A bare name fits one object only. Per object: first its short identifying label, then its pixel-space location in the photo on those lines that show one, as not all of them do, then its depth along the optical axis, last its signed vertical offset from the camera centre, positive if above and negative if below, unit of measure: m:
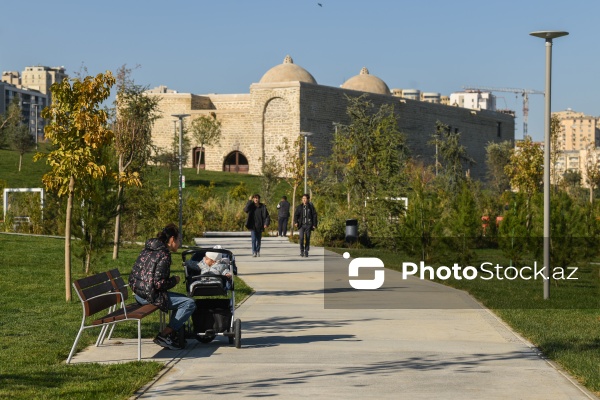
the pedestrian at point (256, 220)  26.33 -0.47
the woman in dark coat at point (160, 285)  10.77 -0.87
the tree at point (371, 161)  35.03 +1.42
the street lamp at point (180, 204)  31.41 -0.13
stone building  80.94 +6.98
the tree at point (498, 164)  81.62 +3.22
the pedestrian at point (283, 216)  39.56 -0.56
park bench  10.08 -1.02
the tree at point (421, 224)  25.26 -0.49
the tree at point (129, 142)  24.30 +1.35
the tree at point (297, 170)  50.59 +1.51
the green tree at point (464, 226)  24.69 -0.56
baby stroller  11.11 -1.14
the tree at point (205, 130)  82.99 +5.42
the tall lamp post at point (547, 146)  16.77 +0.93
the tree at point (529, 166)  54.00 +1.97
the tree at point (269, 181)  54.41 +1.07
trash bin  33.53 -0.84
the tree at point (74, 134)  15.01 +0.90
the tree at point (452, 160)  60.22 +2.99
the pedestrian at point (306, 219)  26.62 -0.43
